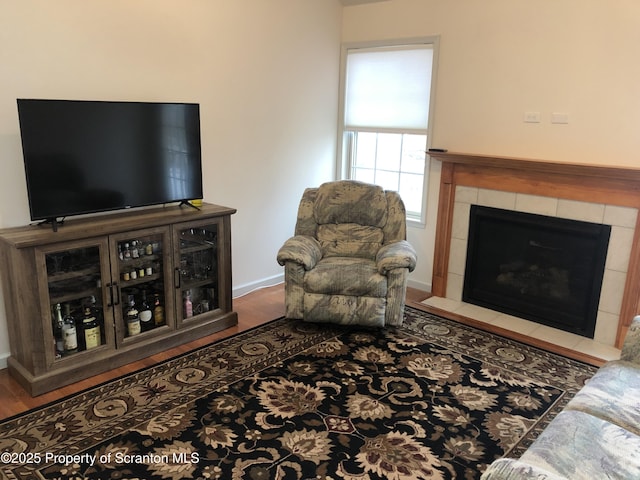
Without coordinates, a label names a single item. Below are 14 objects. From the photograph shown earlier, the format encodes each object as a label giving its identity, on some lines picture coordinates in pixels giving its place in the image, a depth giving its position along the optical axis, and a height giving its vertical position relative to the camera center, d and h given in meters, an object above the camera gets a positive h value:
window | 4.29 +0.12
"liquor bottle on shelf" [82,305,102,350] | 2.90 -1.19
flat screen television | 2.68 -0.19
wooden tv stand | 2.66 -0.96
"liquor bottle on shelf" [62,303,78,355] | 2.83 -1.18
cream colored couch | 1.52 -1.03
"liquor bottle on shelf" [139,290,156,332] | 3.19 -1.21
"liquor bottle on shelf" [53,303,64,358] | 2.82 -1.17
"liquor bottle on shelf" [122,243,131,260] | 3.04 -0.78
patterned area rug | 2.21 -1.45
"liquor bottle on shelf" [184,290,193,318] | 3.42 -1.23
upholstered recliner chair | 3.44 -0.93
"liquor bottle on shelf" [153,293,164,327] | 3.25 -1.20
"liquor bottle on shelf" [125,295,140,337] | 3.10 -1.20
